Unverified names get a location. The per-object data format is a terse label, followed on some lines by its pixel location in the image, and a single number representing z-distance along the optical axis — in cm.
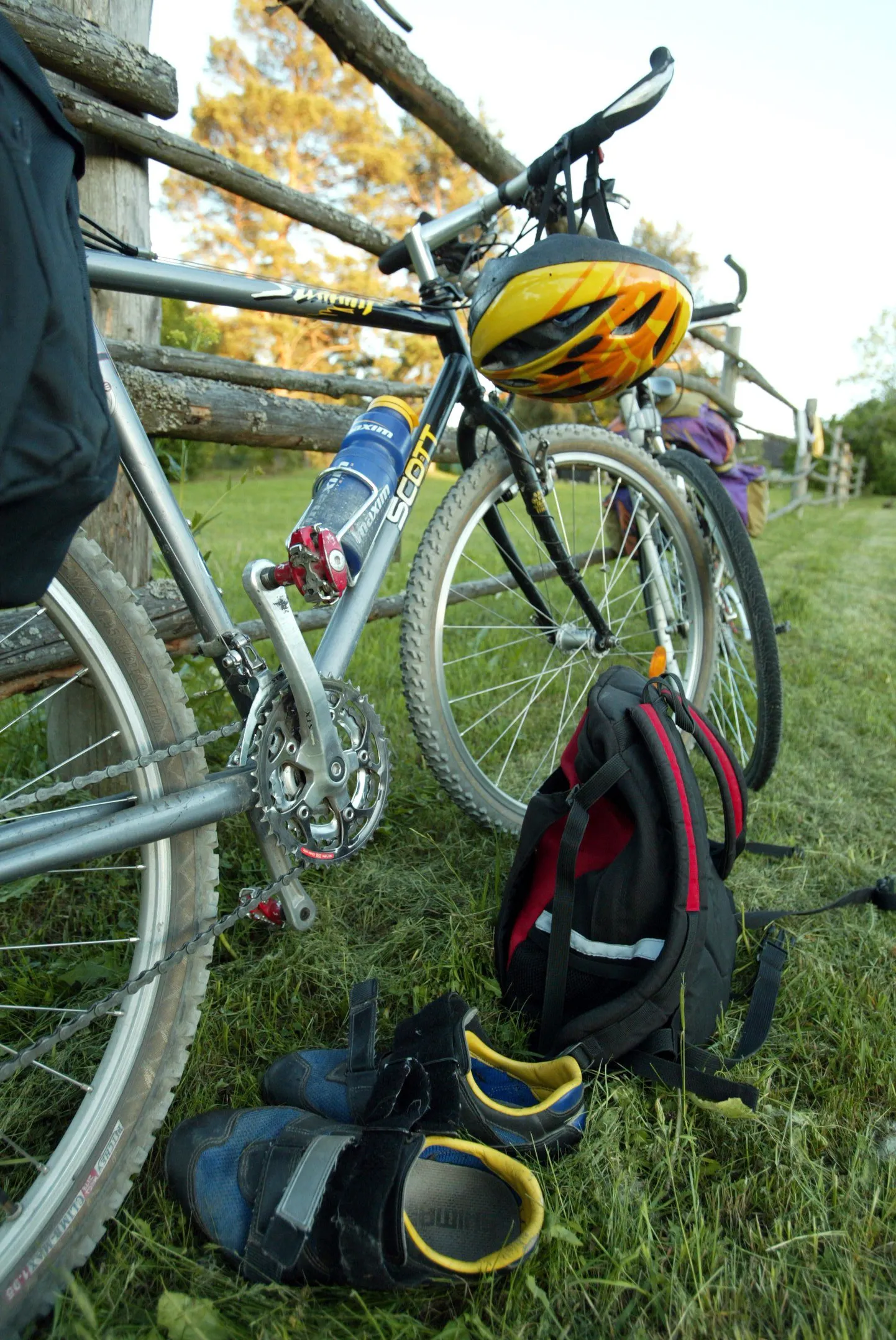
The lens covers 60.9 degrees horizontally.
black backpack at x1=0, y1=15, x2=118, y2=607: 71
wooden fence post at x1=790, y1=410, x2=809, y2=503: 400
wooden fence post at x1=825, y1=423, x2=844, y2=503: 1605
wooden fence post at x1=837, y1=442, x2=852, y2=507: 1809
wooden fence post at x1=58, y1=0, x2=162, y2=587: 159
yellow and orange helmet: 144
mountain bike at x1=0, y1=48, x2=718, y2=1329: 95
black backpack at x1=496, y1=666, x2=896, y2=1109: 112
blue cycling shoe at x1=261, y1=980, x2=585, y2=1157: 98
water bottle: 123
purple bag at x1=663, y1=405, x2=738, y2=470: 304
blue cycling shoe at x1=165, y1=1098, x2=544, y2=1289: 83
